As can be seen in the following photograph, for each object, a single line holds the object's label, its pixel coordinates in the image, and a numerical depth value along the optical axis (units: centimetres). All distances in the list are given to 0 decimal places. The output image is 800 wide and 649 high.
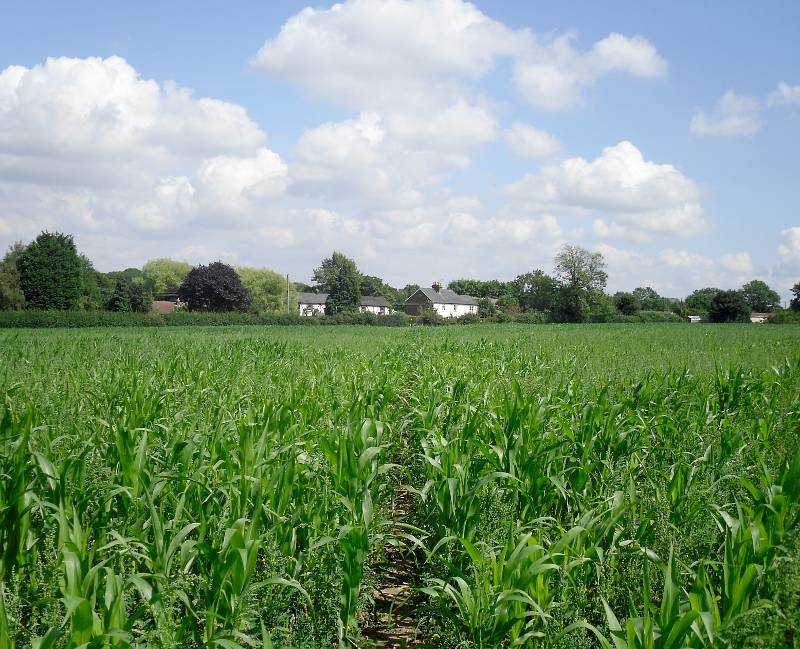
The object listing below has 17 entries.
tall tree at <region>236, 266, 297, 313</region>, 11062
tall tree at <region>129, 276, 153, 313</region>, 7525
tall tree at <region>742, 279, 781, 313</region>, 12470
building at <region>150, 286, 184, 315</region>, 10188
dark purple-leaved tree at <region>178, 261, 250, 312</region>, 8812
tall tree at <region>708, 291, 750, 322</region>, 7894
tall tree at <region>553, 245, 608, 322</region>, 9438
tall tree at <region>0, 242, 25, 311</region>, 5681
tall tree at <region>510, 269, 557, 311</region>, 9962
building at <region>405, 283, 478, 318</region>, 12531
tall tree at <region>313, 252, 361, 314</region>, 10106
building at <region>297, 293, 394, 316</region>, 12188
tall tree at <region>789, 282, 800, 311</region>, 9308
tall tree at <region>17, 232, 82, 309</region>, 6106
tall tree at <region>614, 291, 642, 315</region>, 9756
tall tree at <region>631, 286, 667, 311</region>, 13200
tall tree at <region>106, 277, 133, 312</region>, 7212
